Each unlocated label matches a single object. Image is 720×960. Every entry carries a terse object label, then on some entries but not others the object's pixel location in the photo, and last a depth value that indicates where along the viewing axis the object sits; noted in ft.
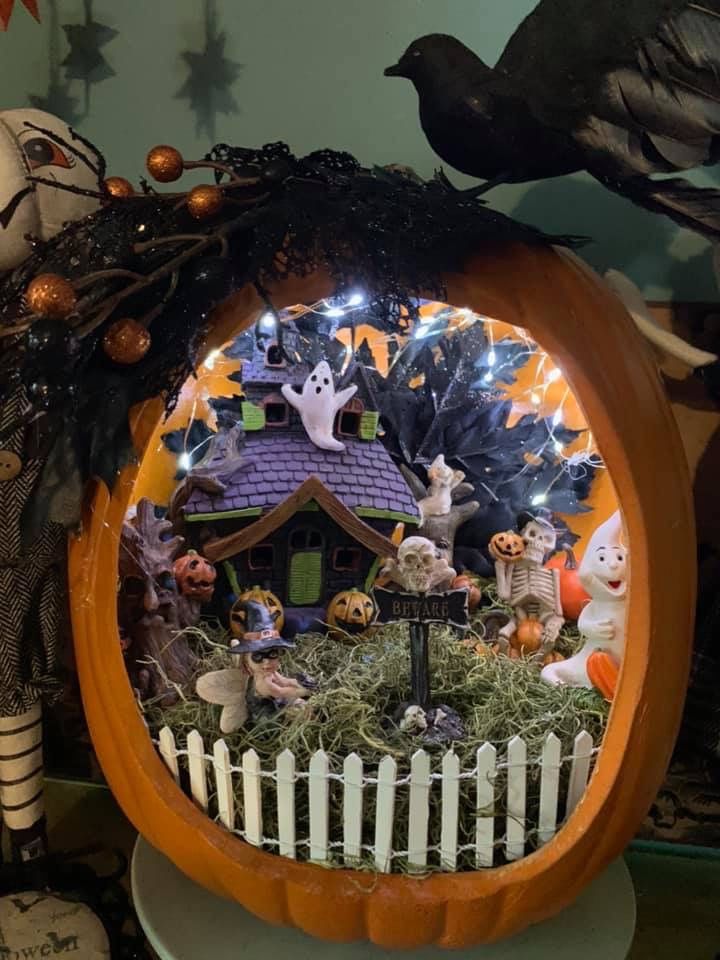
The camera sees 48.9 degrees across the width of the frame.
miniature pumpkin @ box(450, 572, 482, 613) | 1.39
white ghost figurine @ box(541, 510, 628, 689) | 1.18
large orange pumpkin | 1.04
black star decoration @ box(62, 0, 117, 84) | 1.59
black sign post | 1.13
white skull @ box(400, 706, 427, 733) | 1.15
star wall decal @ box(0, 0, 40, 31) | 1.48
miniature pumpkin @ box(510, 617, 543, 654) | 1.36
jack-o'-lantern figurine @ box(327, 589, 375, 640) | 1.38
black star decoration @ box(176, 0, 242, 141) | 1.55
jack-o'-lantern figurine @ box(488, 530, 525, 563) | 1.37
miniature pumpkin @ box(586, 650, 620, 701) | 1.16
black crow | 0.89
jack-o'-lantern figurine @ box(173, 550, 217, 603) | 1.32
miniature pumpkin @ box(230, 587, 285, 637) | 1.34
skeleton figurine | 1.36
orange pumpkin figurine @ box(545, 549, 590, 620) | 1.37
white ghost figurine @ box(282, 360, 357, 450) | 1.35
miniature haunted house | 1.34
